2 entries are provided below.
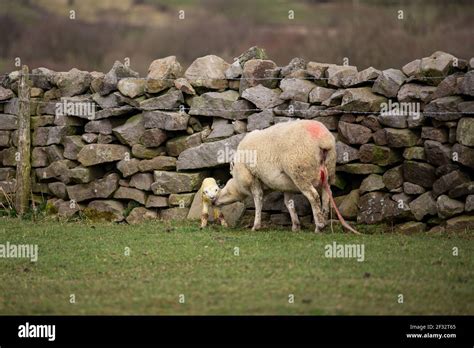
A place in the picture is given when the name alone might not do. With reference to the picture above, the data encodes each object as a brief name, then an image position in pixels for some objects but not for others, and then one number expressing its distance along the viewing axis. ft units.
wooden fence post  54.49
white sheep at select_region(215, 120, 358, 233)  43.45
